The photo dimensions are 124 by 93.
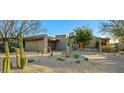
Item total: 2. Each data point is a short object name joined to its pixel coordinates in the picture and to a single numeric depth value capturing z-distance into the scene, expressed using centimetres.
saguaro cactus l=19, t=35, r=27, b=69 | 252
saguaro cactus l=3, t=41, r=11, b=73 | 232
